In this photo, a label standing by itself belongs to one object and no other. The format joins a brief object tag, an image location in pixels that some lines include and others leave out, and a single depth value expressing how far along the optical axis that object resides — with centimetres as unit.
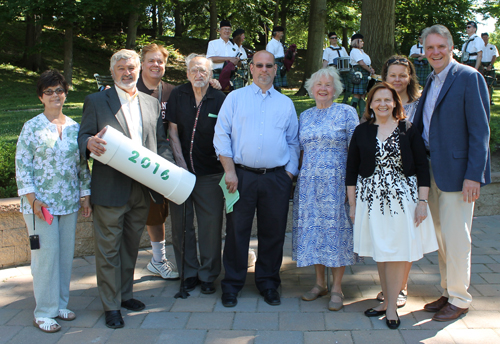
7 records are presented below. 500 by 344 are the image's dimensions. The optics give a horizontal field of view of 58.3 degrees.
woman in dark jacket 345
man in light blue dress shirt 389
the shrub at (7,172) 492
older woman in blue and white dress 381
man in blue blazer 338
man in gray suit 356
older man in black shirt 412
